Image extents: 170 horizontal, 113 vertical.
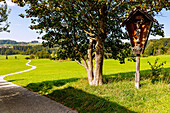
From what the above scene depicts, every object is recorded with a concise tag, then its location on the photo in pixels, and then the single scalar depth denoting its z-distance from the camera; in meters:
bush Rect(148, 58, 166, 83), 10.12
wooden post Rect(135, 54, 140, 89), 8.12
